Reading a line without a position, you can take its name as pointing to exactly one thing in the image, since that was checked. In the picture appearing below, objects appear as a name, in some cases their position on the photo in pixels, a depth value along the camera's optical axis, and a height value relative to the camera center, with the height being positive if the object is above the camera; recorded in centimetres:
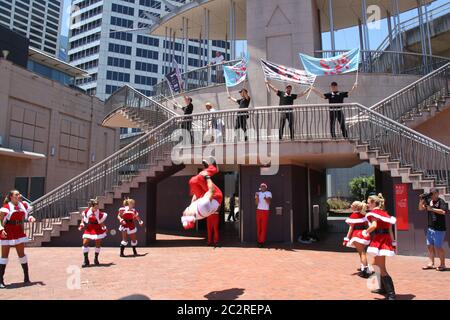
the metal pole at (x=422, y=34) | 1756 +882
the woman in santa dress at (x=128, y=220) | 1184 -33
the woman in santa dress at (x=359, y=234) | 867 -57
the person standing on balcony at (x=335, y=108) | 1288 +353
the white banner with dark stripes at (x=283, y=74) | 1562 +559
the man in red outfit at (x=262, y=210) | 1341 -1
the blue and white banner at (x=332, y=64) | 1568 +608
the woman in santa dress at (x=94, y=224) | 1036 -40
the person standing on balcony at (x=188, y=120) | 1457 +346
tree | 3606 +228
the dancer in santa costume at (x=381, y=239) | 672 -53
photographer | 935 -35
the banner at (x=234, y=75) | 1750 +626
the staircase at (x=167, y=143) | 1289 +237
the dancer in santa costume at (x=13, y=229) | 808 -42
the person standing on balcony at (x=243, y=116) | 1401 +347
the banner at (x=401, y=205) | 1159 +15
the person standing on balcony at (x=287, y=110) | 1343 +359
